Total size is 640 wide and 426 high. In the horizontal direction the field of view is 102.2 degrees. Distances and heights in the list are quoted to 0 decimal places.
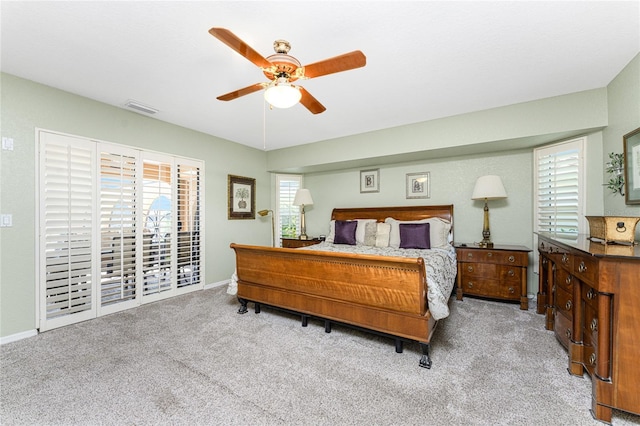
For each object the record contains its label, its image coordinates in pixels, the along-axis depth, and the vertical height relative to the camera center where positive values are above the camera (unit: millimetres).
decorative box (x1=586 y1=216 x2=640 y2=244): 1802 -115
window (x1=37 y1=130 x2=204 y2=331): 2797 -208
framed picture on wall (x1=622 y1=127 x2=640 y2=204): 2207 +410
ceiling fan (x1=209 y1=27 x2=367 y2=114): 1590 +957
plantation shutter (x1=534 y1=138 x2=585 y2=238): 3078 +310
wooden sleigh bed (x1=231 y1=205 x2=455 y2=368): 2148 -759
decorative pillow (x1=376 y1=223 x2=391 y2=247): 4066 -352
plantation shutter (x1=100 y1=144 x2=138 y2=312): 3189 -165
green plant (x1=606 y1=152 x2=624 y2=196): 2467 +395
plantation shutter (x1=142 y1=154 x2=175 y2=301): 3604 -200
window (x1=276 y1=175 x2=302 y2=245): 5684 +42
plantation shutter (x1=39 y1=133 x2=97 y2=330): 2752 -203
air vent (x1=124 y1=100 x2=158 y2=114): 3149 +1326
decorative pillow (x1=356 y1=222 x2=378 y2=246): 4229 -348
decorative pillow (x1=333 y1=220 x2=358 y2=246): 4328 -342
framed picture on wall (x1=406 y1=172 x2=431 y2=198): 4406 +471
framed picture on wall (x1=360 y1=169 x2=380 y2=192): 4875 +609
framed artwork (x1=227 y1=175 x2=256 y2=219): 4777 +291
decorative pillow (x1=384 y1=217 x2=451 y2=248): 3826 -311
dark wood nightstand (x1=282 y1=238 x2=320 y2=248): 5000 -597
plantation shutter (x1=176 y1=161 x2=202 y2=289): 3998 -198
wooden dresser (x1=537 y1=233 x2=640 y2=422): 1465 -664
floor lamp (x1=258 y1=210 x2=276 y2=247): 5555 -456
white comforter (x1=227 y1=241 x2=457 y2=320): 2168 -588
